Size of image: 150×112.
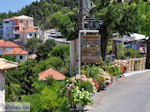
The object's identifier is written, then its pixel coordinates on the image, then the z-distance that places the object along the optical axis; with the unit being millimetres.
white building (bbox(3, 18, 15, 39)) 125688
